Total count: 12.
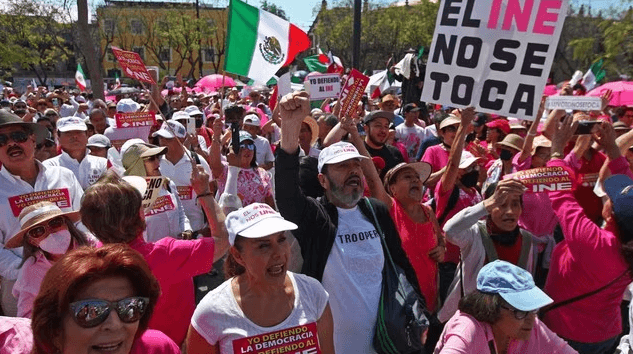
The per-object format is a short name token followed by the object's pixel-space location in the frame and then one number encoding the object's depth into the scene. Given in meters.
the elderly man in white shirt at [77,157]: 5.71
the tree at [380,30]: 46.72
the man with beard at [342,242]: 3.15
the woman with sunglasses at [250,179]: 5.59
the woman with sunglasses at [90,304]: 1.91
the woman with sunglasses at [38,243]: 2.88
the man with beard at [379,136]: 5.93
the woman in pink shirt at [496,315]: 2.66
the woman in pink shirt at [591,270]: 3.14
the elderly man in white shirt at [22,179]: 3.92
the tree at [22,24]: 31.56
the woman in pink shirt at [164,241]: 2.72
